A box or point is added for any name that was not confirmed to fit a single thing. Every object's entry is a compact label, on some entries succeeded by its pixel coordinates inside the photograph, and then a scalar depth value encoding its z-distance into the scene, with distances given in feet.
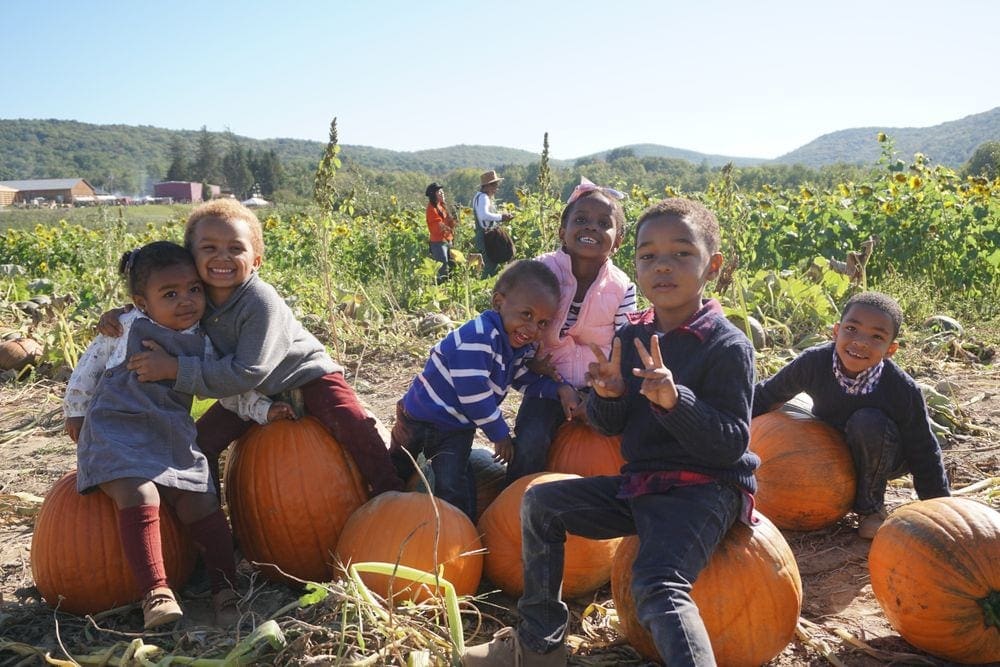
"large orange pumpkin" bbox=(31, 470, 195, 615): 9.27
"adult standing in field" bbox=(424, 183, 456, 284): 36.27
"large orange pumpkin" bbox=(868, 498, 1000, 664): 8.26
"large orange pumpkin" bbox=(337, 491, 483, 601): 9.17
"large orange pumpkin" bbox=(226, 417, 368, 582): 10.23
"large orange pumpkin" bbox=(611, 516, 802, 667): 8.04
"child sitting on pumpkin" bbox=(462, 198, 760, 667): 7.37
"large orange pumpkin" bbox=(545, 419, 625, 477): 11.29
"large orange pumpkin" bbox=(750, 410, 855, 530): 11.43
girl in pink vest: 12.05
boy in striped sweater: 11.15
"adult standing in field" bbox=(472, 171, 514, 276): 35.24
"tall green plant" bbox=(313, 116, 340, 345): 16.36
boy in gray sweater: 9.64
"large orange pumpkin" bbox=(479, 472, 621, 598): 9.73
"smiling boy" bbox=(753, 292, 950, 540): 10.91
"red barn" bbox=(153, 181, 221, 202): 370.24
